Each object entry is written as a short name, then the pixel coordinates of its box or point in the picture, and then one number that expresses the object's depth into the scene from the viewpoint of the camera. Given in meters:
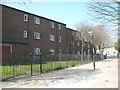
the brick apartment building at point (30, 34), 15.20
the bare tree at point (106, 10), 6.27
